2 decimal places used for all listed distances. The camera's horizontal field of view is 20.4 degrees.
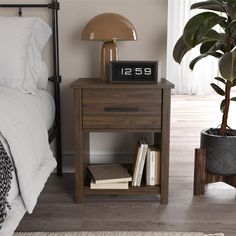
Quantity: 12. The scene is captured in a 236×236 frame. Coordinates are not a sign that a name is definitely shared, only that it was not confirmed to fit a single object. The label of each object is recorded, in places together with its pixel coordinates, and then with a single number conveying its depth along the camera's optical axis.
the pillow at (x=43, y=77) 3.41
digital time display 3.16
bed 2.63
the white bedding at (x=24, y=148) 2.64
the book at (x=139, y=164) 3.27
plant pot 3.31
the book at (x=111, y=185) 3.27
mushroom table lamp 3.21
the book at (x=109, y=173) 3.27
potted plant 3.10
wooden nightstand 3.14
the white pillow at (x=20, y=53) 3.15
